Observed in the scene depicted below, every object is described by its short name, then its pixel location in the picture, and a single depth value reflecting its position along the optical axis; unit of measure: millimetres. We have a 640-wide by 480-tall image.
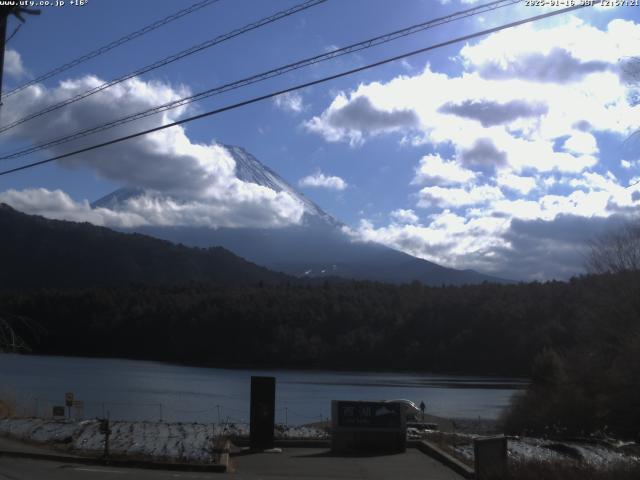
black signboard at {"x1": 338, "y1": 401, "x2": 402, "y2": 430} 22047
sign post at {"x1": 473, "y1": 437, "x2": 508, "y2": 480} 14758
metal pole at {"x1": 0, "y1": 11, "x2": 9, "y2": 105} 15953
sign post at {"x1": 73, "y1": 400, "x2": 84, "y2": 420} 40094
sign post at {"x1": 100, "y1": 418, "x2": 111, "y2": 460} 18422
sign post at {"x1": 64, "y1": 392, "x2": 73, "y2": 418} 36188
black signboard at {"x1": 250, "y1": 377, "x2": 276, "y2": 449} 21156
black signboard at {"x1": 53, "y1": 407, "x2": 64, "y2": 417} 30953
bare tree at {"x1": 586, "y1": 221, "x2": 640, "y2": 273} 46562
